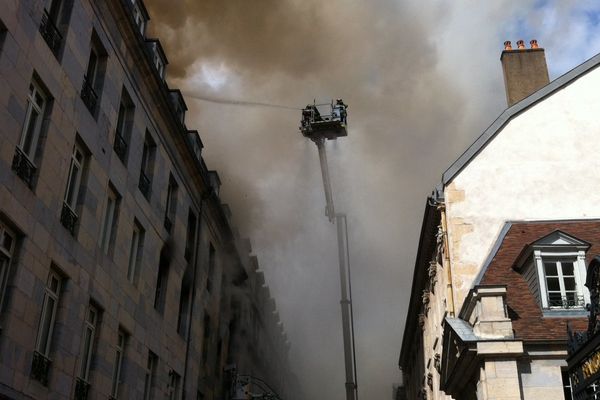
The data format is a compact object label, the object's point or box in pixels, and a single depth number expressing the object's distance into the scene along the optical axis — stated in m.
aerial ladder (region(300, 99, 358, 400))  28.86
